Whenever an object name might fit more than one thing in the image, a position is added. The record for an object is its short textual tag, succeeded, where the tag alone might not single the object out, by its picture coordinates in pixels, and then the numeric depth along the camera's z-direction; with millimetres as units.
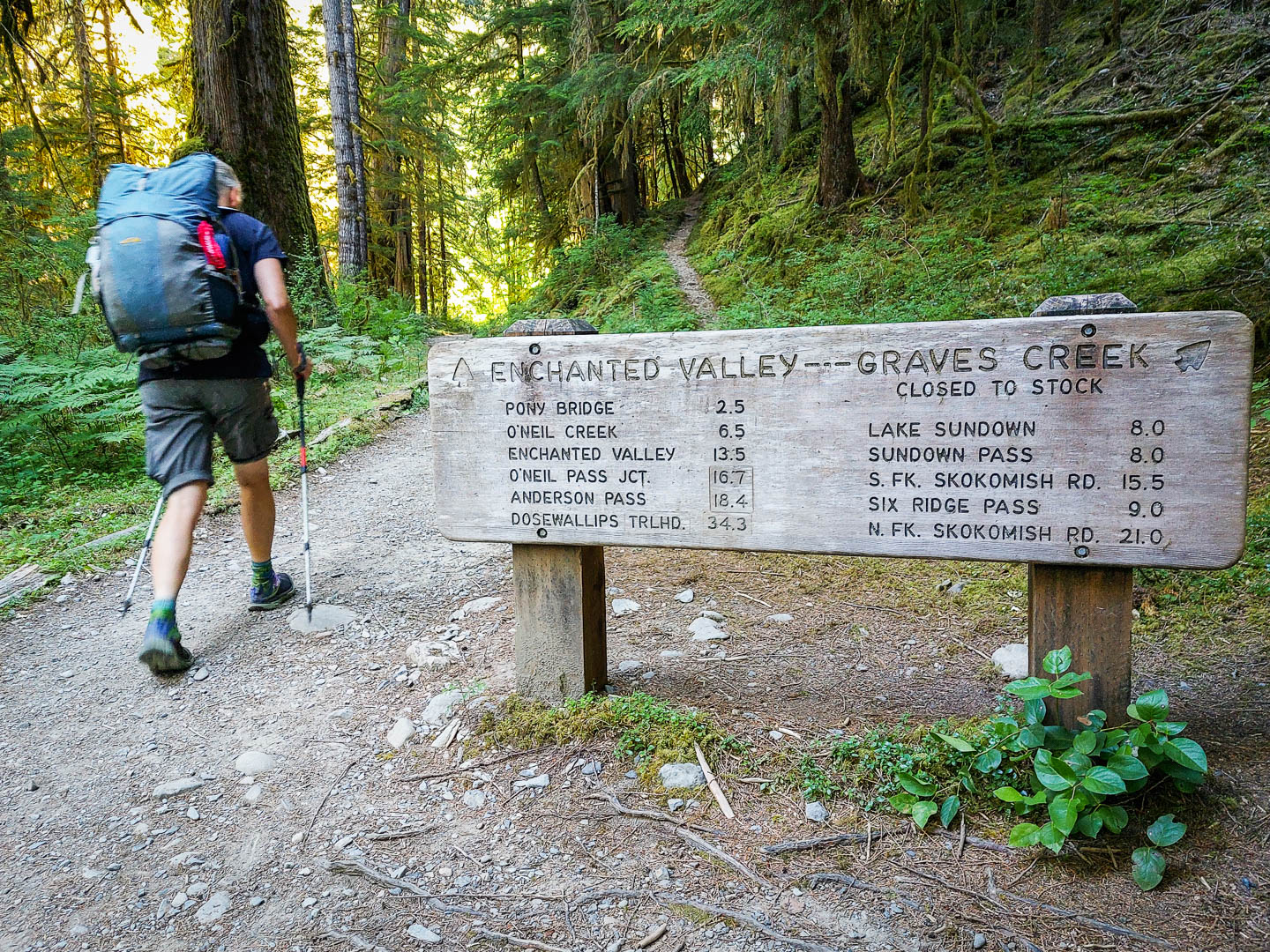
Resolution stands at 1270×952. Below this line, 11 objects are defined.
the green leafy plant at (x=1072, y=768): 2096
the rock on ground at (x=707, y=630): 3584
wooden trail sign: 2184
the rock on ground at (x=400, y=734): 2910
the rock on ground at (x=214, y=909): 2133
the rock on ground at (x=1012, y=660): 3084
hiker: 3301
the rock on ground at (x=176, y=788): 2672
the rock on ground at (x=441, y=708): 3027
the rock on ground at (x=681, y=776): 2547
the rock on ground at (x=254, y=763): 2779
